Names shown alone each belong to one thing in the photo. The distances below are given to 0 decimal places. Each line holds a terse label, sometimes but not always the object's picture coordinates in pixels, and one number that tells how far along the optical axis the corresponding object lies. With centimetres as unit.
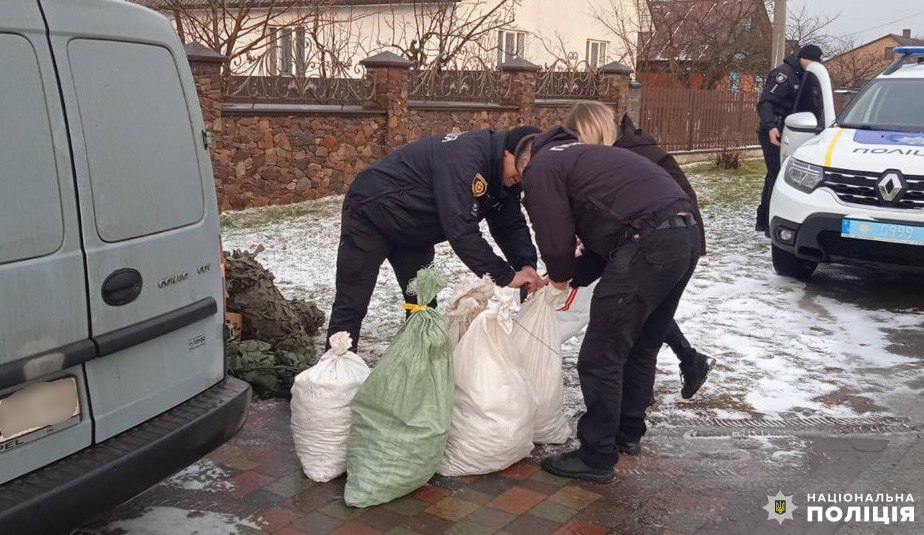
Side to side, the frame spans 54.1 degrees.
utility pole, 1744
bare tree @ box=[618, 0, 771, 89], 2809
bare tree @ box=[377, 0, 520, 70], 1557
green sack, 356
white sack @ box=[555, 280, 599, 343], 463
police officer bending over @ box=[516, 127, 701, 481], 361
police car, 670
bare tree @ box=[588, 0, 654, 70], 2606
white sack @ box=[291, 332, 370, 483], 373
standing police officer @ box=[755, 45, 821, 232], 1000
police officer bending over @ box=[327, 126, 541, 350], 405
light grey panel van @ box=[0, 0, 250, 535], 256
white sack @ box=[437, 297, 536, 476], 377
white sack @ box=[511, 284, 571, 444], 406
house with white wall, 1312
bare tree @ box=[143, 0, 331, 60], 1262
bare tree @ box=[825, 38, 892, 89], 3616
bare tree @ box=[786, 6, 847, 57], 3538
